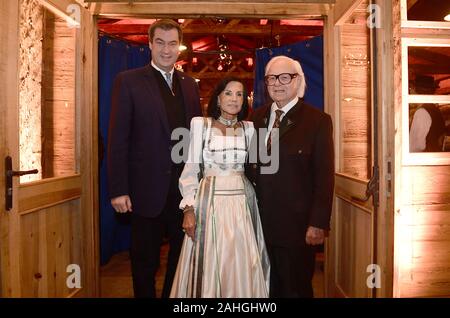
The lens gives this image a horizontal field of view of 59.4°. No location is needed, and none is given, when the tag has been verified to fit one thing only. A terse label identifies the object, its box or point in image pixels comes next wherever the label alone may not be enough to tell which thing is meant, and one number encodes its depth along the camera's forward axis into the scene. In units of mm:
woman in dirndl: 2135
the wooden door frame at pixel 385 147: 1941
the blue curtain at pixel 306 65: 3912
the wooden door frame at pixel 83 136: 1895
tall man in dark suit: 2314
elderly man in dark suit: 2135
